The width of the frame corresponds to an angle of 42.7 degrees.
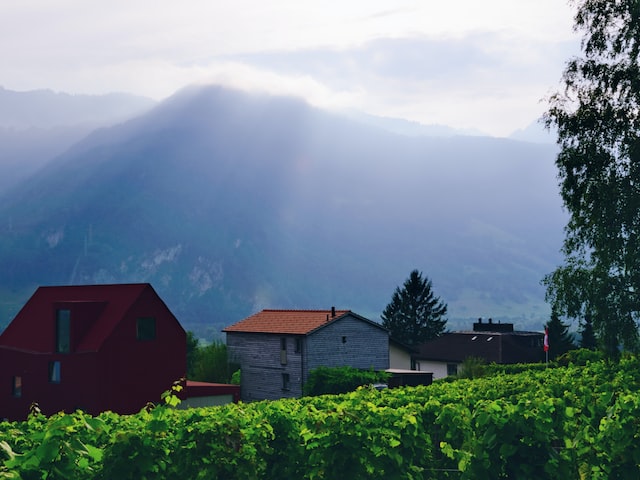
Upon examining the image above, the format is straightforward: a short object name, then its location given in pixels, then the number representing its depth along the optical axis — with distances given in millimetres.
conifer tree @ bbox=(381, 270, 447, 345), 118500
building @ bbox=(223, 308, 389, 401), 65312
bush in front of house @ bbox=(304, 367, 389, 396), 57594
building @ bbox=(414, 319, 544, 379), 93938
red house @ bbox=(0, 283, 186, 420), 48375
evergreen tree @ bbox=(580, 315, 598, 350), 81256
